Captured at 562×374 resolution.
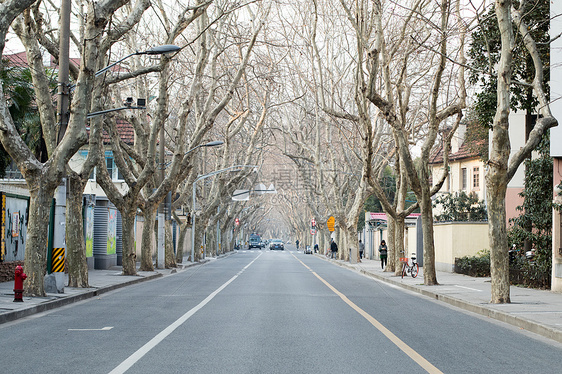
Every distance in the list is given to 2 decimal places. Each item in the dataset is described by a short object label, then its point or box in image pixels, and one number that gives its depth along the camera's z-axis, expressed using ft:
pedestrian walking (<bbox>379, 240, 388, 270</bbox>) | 122.56
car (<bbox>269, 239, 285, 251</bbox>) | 346.13
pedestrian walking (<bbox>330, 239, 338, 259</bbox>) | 197.57
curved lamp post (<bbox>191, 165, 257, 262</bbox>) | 158.20
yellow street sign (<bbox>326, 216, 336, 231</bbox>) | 189.22
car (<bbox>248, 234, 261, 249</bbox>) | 390.01
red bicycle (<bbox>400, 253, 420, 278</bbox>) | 96.37
